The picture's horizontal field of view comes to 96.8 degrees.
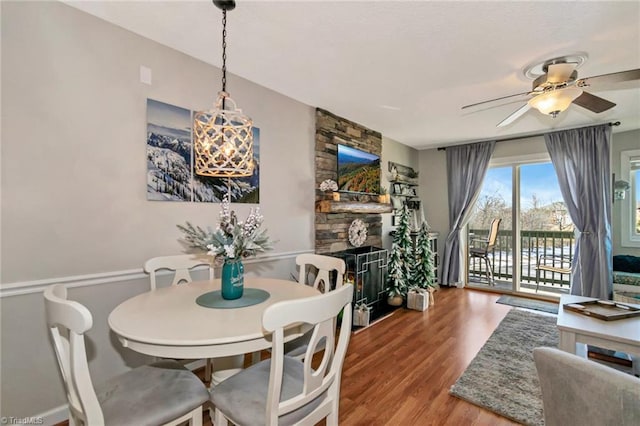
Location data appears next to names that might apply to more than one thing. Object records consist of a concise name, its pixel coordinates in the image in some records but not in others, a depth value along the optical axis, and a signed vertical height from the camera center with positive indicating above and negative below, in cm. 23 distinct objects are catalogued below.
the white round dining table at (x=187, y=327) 112 -48
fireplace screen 339 -72
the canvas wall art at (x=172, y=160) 209 +43
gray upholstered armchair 85 -56
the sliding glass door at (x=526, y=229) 448 -13
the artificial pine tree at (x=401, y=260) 396 -59
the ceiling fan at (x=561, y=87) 210 +100
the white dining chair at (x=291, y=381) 104 -75
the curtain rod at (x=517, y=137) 436 +134
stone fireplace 340 +64
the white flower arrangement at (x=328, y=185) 337 +39
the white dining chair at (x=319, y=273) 192 -40
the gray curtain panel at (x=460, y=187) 486 +57
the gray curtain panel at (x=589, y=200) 377 +29
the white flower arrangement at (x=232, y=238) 153 -12
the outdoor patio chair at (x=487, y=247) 487 -48
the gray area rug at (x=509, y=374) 194 -127
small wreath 383 -20
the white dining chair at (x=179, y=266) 193 -36
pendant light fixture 161 +41
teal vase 160 -35
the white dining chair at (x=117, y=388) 99 -79
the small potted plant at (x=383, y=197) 427 +33
